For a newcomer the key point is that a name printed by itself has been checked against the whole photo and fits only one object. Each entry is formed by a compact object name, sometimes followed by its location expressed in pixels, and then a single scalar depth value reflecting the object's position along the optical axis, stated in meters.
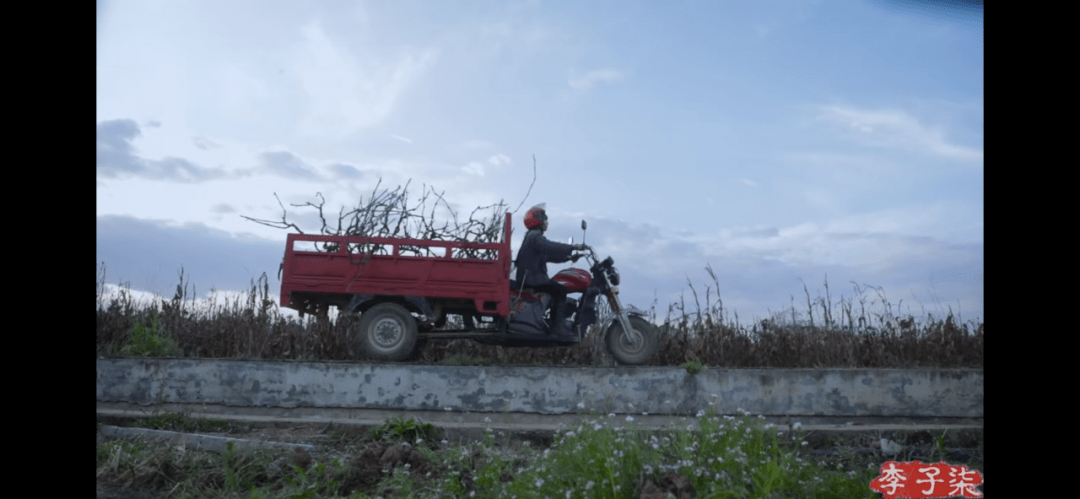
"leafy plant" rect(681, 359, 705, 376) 7.11
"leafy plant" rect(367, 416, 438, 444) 5.91
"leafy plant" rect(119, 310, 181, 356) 8.48
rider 8.05
